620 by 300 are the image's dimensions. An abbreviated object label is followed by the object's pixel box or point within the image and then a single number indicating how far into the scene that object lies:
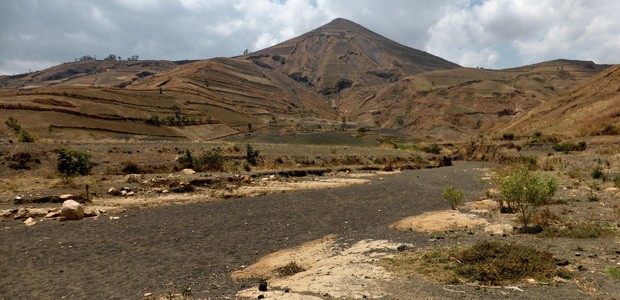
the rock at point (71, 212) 17.38
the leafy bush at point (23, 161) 28.09
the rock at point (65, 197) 21.11
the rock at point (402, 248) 11.23
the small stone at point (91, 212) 18.36
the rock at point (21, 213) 17.80
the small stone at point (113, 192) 23.13
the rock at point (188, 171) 31.71
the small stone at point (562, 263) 8.82
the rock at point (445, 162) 55.66
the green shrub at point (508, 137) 72.44
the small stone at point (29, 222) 16.66
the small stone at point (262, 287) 8.43
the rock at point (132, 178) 26.56
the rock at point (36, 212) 18.16
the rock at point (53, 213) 17.77
